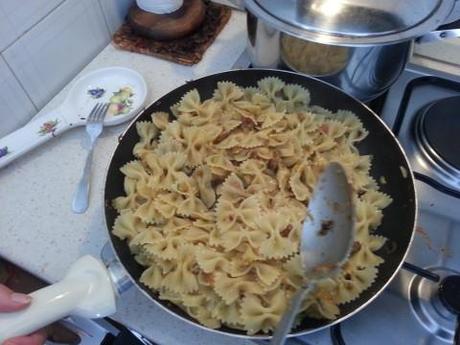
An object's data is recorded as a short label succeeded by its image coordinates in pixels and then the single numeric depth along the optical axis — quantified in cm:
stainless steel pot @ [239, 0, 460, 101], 55
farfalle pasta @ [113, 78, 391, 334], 47
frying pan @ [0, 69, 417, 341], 44
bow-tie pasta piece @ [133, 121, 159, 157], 59
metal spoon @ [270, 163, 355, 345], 42
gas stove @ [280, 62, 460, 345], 48
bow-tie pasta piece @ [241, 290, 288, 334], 44
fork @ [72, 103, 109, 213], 63
